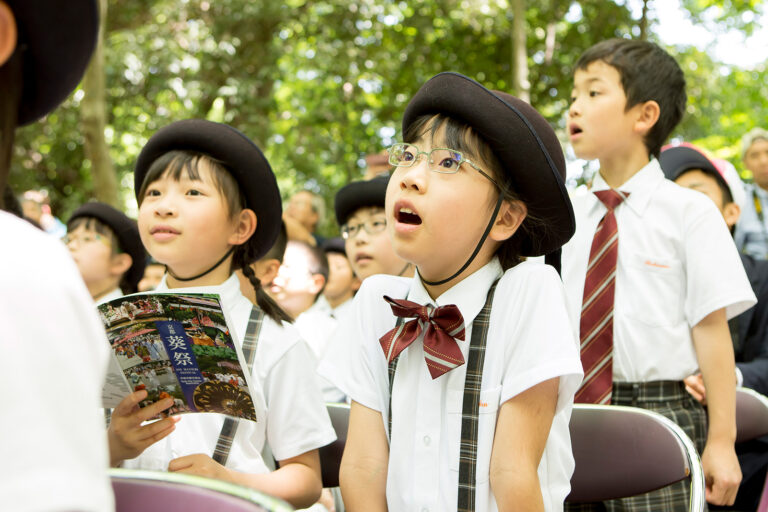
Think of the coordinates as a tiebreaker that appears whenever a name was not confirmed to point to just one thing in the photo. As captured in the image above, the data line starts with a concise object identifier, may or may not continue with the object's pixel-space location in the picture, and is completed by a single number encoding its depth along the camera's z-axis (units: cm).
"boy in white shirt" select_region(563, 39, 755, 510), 246
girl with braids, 194
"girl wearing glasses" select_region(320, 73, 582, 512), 167
